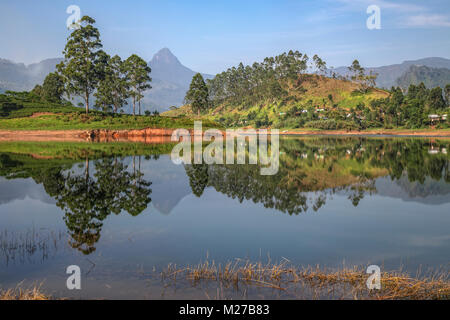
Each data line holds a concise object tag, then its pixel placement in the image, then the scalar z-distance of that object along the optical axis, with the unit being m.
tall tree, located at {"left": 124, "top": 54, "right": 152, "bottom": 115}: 114.44
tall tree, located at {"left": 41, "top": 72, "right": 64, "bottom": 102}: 133.50
